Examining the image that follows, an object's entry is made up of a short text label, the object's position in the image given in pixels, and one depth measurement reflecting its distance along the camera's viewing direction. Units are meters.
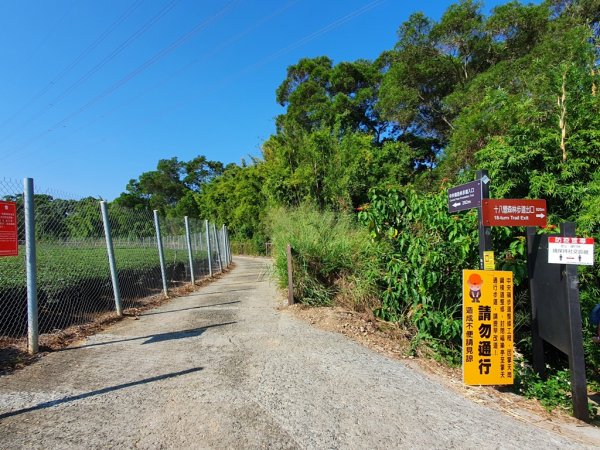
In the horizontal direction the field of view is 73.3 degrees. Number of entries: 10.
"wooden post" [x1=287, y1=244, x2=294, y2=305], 7.50
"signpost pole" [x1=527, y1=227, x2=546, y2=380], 4.52
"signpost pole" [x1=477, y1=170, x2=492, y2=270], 4.16
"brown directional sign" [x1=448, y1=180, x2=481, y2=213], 4.21
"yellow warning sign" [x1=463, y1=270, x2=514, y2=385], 4.13
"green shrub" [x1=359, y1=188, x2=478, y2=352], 5.20
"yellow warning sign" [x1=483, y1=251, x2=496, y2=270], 4.24
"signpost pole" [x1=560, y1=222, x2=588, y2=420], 3.76
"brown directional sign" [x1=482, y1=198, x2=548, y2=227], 4.16
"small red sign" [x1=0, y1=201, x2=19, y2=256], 4.40
